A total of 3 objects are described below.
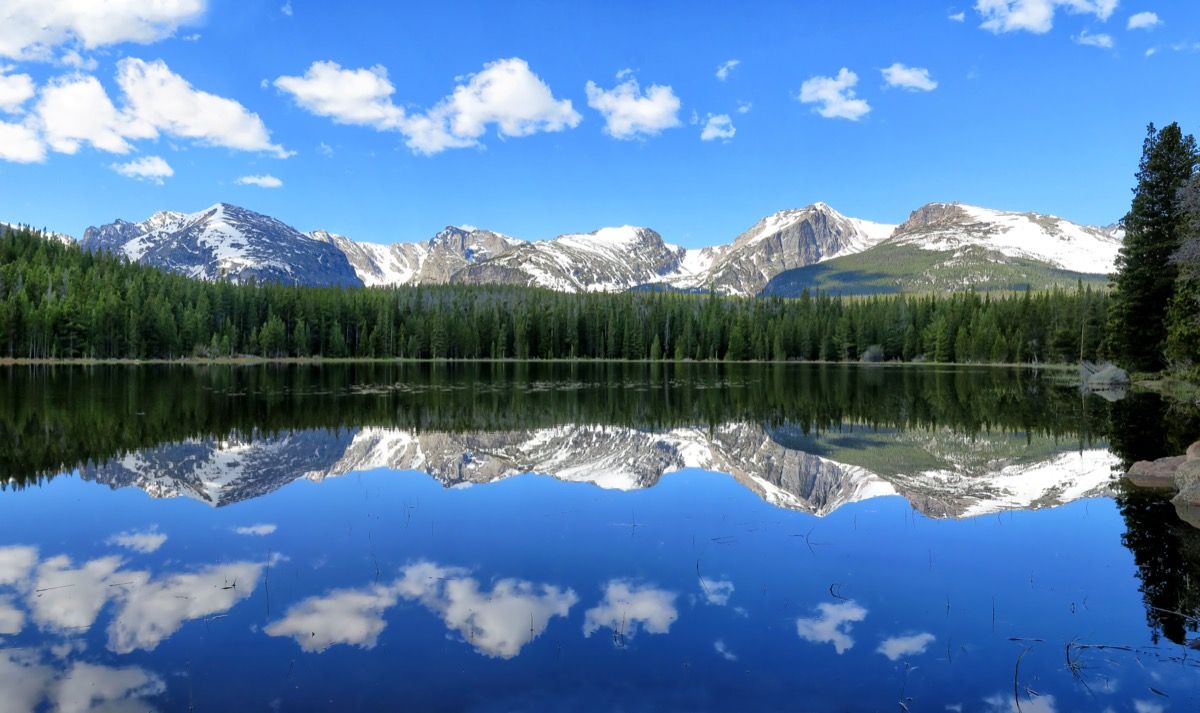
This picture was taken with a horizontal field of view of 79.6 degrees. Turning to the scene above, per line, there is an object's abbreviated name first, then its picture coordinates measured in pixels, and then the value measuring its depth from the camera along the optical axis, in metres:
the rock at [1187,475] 18.27
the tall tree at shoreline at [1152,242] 55.56
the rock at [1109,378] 64.56
